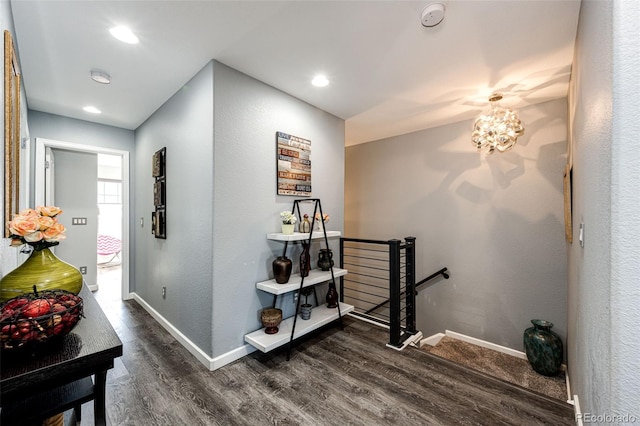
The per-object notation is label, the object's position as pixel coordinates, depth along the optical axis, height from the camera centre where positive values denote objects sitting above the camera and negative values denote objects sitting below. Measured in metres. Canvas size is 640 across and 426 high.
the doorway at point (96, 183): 3.17 +0.42
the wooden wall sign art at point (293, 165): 2.67 +0.50
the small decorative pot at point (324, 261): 2.97 -0.54
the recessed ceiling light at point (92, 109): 3.11 +1.23
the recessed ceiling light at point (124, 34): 1.82 +1.26
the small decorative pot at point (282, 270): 2.44 -0.53
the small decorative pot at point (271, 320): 2.40 -0.98
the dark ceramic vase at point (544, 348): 2.70 -1.40
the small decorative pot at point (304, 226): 2.73 -0.14
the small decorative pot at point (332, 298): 3.01 -0.97
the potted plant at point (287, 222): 2.55 -0.09
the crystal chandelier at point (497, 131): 2.61 +0.83
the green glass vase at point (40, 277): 1.05 -0.27
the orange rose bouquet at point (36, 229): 1.08 -0.07
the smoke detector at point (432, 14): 1.62 +1.26
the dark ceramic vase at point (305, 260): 2.49 -0.46
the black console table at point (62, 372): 0.79 -0.50
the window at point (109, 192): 6.76 +0.54
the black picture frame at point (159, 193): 2.95 +0.22
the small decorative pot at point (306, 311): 2.67 -0.99
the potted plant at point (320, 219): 2.82 -0.07
